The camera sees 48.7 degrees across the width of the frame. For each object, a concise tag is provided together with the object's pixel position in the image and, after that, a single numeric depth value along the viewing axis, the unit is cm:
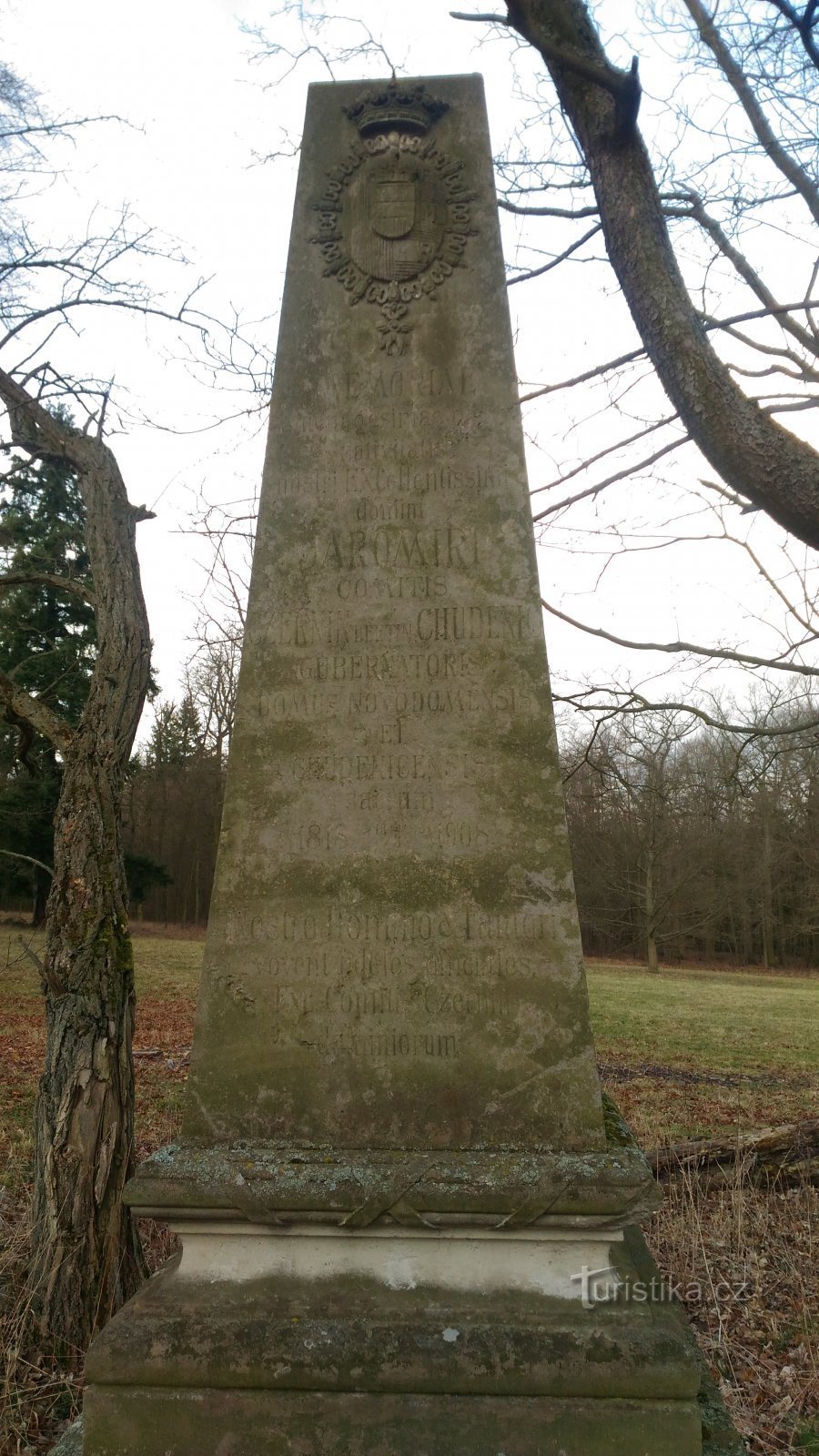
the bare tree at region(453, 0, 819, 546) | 488
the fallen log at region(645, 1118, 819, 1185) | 658
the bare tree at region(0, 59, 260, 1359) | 460
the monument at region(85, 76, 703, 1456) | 249
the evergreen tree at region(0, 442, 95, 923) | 707
